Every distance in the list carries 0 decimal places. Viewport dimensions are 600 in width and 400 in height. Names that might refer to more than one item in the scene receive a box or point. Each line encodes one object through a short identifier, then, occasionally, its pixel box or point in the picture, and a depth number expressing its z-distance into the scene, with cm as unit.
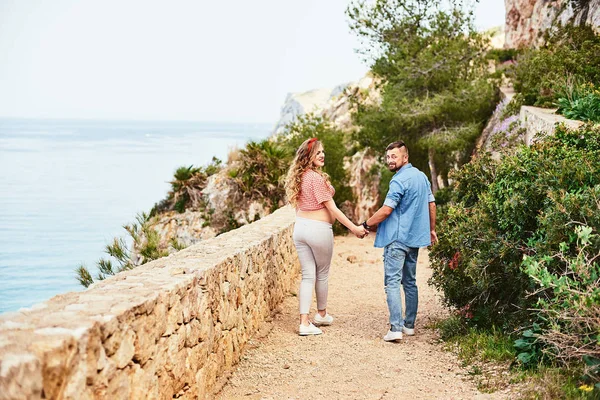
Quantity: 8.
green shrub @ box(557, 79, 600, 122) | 1072
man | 680
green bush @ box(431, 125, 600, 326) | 530
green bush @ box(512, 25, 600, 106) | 1419
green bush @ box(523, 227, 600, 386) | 442
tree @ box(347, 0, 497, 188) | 1952
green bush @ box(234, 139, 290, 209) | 1736
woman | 702
